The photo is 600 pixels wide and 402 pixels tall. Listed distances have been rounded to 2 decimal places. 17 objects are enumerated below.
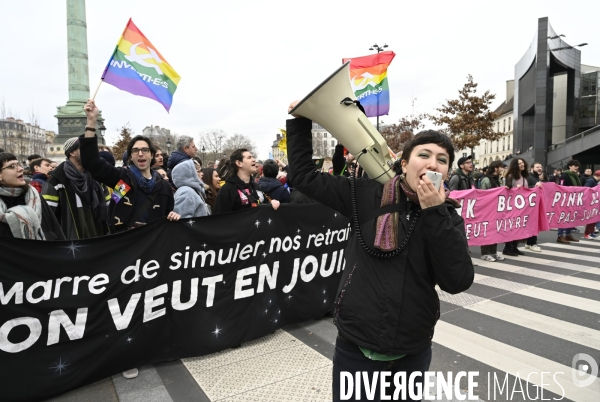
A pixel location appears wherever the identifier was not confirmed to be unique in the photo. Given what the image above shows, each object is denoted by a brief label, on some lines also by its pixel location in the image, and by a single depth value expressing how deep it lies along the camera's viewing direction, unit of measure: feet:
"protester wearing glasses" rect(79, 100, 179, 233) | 11.87
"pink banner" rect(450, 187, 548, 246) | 23.24
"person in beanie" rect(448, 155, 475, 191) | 23.90
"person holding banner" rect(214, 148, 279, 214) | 13.46
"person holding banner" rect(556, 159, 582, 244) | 30.58
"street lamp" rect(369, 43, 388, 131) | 68.58
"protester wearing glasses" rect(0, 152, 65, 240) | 10.13
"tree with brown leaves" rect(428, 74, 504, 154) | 85.92
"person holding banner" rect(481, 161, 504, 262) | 24.59
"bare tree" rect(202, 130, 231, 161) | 184.74
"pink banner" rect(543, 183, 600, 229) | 28.27
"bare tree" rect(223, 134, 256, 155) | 221.66
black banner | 9.12
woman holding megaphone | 5.05
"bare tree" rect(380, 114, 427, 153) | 106.11
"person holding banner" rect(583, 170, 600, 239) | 32.95
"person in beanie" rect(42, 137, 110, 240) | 12.76
